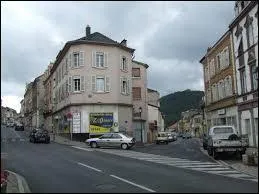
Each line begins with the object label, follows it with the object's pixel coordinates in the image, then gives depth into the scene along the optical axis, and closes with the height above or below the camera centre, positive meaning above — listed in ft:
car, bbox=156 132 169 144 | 120.40 -6.61
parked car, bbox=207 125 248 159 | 50.23 -4.04
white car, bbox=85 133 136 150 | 73.86 -4.54
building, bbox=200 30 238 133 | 80.97 +13.82
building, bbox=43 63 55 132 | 147.59 +14.92
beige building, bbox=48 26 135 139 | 97.37 +14.43
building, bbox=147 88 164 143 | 137.83 +6.72
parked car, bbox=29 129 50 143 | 89.41 -3.68
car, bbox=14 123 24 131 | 166.13 -0.63
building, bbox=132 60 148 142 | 115.94 +10.94
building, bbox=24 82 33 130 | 245.92 +18.67
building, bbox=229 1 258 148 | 64.63 +15.61
